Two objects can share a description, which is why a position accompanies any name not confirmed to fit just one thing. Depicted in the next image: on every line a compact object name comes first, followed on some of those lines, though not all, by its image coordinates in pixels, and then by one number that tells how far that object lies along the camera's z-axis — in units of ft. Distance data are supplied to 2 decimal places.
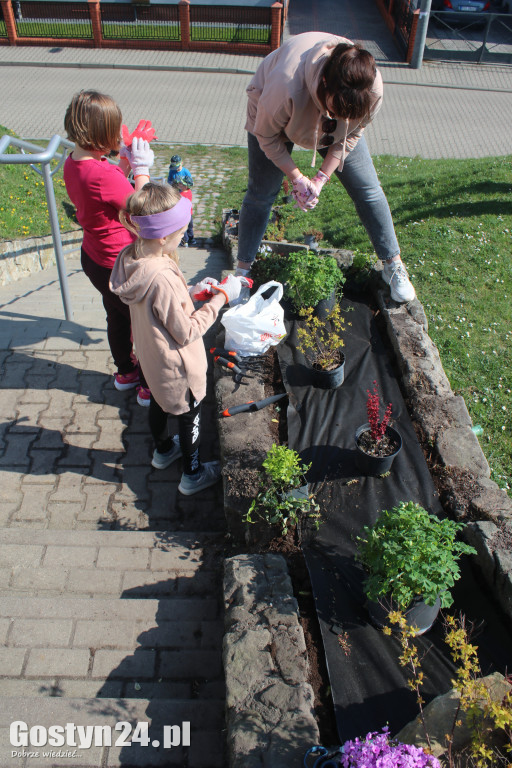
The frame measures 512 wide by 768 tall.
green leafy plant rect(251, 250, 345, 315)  14.53
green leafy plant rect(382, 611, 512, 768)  6.03
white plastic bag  13.53
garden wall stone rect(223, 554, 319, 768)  7.05
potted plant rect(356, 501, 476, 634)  8.10
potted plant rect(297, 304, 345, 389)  13.26
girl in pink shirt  10.64
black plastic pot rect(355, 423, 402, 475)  11.11
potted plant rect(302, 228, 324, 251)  17.55
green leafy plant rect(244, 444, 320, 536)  10.07
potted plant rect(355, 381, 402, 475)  11.11
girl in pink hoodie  9.04
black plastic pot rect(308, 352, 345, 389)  13.24
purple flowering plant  5.79
